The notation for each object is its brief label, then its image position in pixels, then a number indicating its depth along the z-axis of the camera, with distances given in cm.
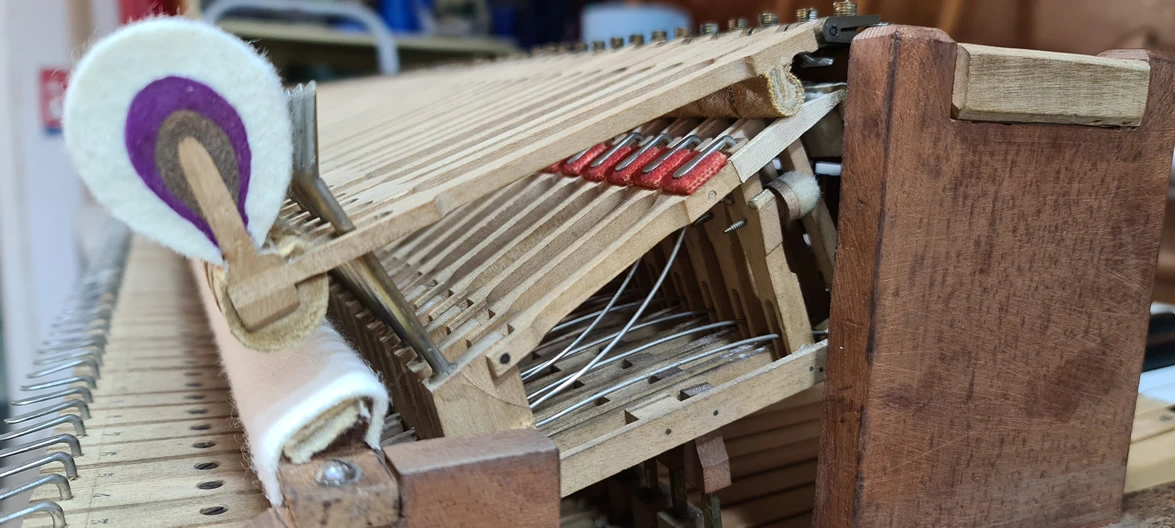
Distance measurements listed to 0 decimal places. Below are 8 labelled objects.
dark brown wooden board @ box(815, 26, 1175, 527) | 16
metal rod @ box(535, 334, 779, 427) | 17
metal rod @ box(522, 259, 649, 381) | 19
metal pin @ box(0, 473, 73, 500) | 17
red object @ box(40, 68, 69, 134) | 85
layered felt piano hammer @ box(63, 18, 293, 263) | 11
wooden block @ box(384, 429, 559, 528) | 13
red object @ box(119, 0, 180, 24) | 77
